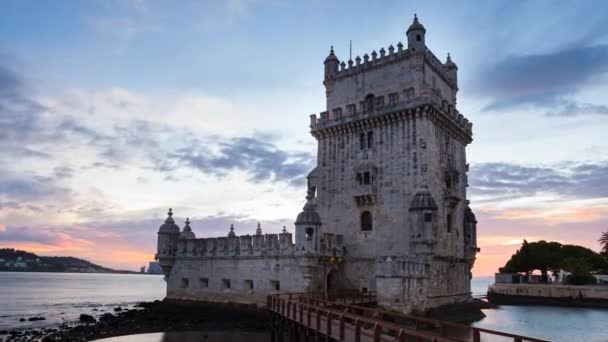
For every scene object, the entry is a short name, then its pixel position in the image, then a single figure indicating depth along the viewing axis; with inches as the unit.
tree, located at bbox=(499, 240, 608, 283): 2947.8
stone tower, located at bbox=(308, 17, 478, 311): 1327.5
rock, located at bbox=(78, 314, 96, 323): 1633.4
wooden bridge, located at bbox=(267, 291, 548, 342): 611.2
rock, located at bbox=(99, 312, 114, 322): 1588.0
